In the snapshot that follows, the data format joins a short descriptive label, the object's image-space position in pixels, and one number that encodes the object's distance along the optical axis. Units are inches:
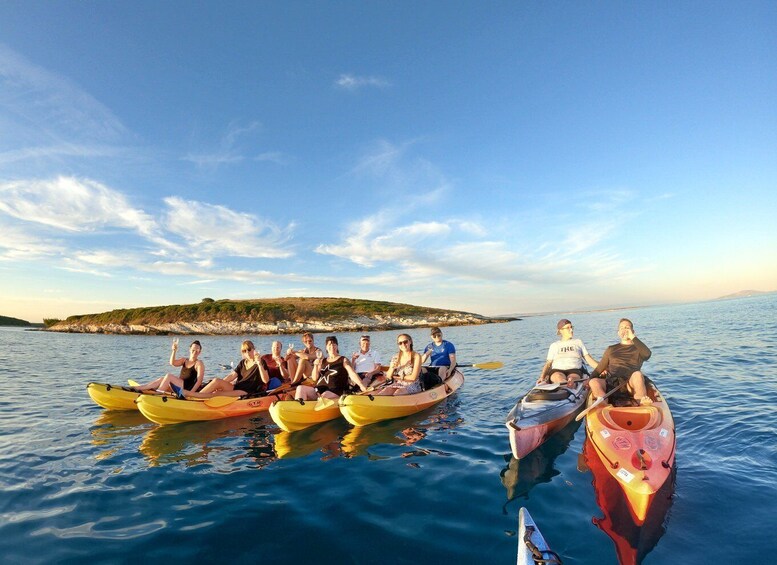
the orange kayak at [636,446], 213.6
